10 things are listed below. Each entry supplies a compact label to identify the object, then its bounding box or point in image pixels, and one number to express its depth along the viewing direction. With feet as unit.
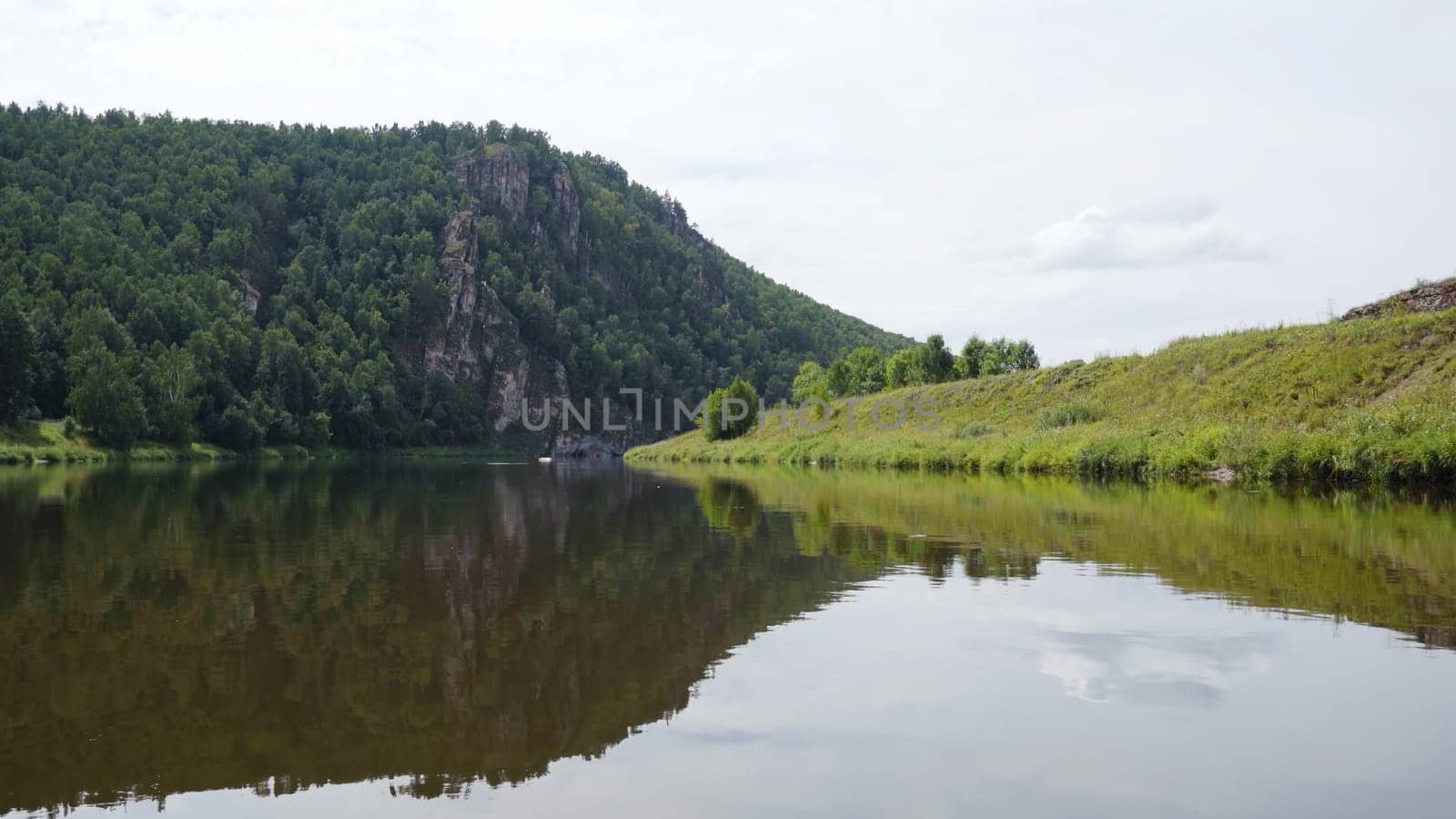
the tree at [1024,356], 310.86
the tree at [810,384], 387.96
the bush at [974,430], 197.11
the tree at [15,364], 284.00
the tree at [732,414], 335.47
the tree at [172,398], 351.46
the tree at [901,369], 336.49
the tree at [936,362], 306.55
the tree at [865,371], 385.70
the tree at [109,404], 304.91
